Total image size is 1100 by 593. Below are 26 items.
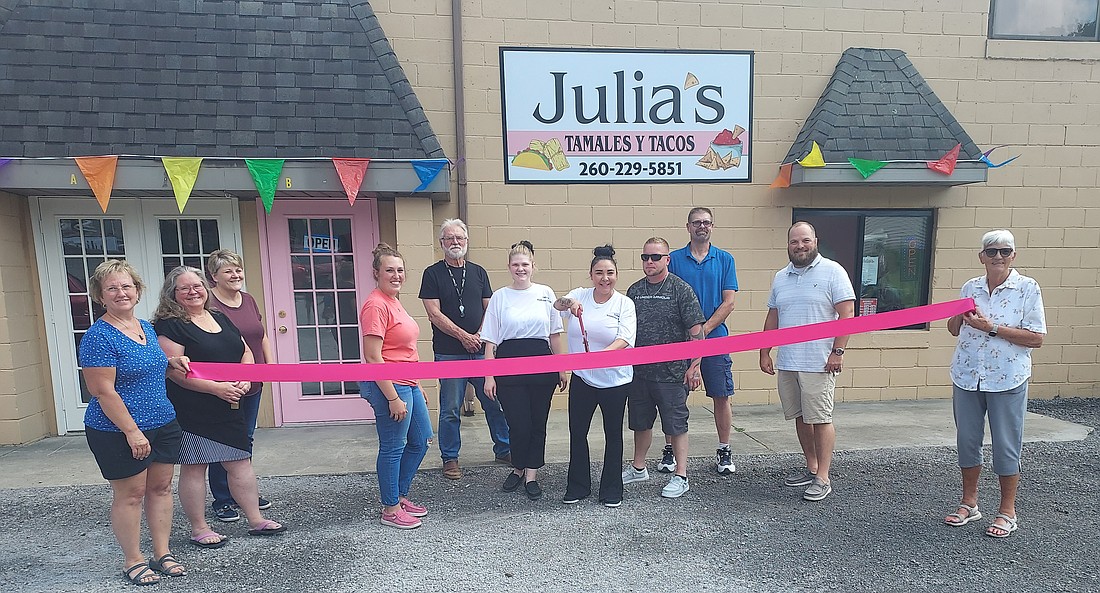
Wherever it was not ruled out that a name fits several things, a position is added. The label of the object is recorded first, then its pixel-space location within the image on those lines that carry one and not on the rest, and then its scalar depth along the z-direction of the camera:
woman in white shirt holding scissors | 3.42
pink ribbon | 3.16
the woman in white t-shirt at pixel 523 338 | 3.56
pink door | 5.28
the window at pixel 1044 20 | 5.94
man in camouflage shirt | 3.54
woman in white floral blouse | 3.01
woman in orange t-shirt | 3.06
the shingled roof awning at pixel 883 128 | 5.35
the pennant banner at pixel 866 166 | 5.27
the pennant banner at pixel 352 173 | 4.58
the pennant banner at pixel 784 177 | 5.57
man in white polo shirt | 3.54
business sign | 5.45
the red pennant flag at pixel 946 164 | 5.28
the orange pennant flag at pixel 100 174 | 4.31
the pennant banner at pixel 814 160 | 5.28
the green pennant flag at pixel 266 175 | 4.48
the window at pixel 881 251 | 5.95
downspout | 5.29
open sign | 5.32
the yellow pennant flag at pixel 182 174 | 4.38
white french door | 4.99
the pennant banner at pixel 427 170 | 4.76
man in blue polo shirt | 3.98
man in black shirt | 3.99
